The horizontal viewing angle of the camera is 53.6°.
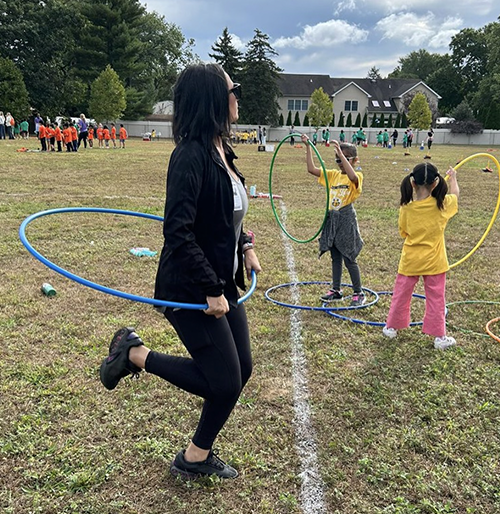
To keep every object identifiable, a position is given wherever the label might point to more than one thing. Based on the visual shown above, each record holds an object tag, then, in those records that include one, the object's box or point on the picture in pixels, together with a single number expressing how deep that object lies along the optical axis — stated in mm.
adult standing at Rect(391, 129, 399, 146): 45981
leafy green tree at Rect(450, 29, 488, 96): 85312
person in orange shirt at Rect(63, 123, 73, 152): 23750
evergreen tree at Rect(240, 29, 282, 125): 58188
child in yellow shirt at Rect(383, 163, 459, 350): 4395
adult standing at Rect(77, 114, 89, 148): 26062
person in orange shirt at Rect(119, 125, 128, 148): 30436
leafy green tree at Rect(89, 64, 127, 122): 42875
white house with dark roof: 74625
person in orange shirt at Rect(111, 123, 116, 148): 30089
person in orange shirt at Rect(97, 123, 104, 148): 29484
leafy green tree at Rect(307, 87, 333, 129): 59812
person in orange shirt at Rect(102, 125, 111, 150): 29988
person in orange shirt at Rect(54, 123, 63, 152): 23872
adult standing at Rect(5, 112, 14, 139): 30781
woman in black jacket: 2213
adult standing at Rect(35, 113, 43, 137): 30388
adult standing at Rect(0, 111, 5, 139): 30567
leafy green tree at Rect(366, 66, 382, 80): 124875
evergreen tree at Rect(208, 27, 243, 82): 59406
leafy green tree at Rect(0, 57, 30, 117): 40156
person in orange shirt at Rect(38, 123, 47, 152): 22934
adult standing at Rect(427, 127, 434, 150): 40178
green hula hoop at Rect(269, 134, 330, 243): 5125
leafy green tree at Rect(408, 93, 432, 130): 57500
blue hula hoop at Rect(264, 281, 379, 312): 5180
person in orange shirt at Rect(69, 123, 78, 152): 23888
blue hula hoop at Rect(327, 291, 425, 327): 4902
